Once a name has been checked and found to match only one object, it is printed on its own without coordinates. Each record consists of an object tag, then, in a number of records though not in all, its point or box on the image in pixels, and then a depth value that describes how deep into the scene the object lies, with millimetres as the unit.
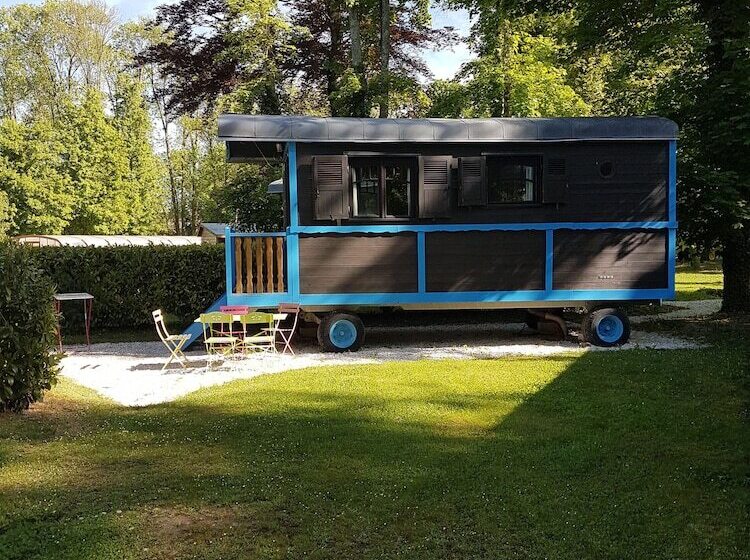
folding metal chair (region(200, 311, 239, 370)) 8742
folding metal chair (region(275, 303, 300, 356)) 9734
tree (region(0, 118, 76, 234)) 25609
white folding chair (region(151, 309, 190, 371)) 8641
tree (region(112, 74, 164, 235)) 31062
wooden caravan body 9586
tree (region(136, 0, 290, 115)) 16250
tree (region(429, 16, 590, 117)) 14773
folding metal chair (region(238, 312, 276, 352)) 8906
